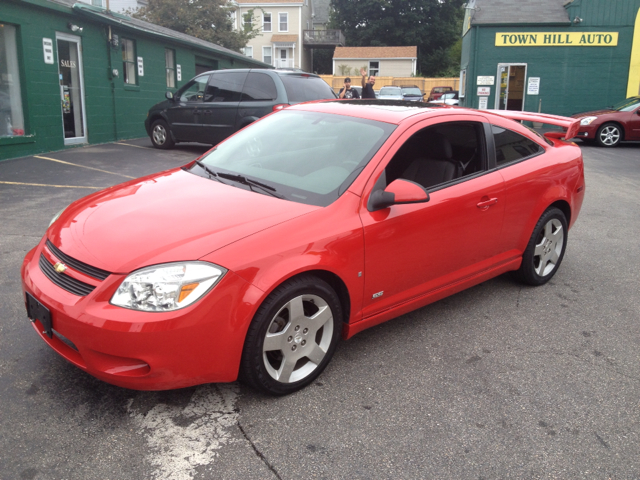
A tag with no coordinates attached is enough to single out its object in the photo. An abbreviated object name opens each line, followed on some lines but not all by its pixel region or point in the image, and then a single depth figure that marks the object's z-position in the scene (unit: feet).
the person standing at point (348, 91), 50.28
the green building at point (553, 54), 75.25
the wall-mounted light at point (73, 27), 40.19
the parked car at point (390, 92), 107.74
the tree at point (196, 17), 103.24
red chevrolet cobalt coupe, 8.48
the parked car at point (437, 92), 122.70
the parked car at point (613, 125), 53.47
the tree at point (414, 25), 203.41
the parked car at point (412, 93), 108.58
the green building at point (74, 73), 35.65
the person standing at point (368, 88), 45.47
